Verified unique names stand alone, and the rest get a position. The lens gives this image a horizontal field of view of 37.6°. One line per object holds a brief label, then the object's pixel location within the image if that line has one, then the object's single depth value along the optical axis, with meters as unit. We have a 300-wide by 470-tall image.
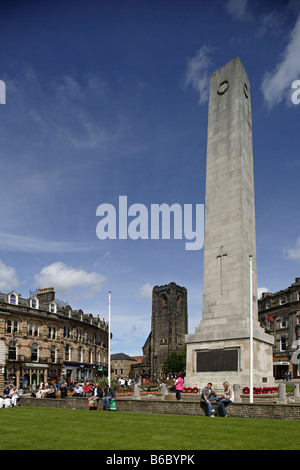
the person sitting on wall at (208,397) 17.46
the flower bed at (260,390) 23.05
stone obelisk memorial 25.38
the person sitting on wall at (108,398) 22.02
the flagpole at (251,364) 19.95
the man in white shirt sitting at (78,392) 33.24
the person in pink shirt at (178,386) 22.88
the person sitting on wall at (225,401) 17.07
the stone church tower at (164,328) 128.38
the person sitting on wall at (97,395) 23.00
